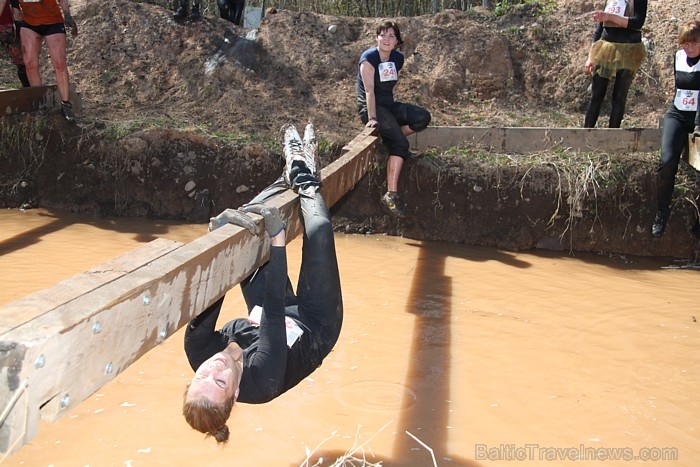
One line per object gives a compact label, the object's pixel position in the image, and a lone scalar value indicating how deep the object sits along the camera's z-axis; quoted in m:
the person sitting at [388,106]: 5.84
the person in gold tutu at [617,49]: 6.18
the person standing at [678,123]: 5.58
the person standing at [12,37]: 7.07
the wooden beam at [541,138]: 6.77
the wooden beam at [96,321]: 1.39
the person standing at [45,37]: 6.41
